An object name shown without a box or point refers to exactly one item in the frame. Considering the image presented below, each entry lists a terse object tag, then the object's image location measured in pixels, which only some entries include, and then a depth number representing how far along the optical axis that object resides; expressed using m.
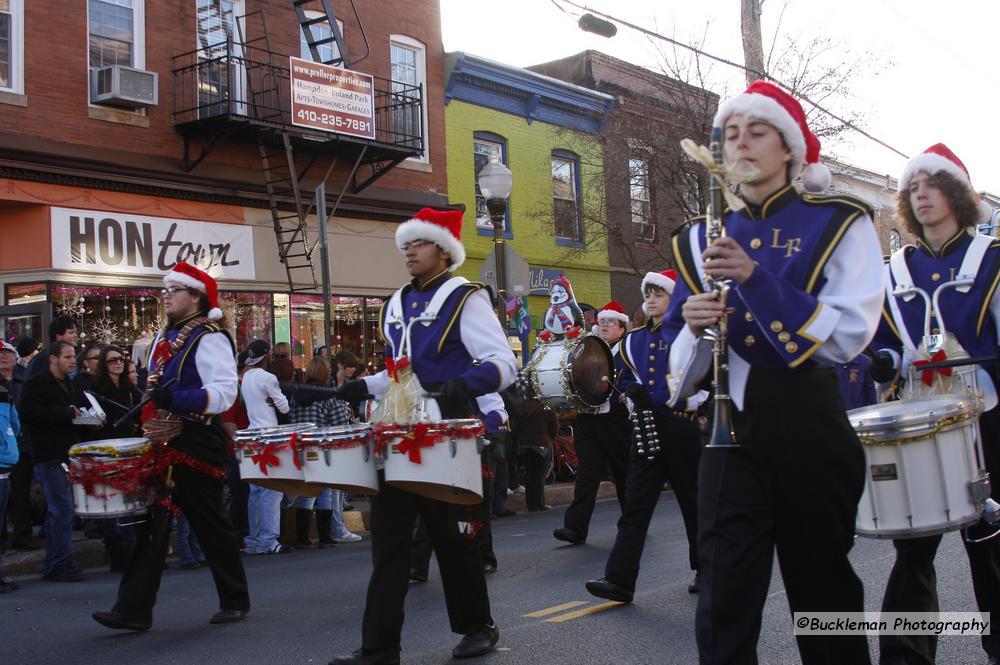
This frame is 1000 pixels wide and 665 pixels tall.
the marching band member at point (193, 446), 6.82
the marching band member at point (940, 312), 4.76
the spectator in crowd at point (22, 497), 11.01
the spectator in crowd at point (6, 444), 9.23
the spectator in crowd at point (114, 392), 10.96
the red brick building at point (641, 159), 22.58
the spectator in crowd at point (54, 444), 9.80
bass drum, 10.30
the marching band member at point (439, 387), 5.26
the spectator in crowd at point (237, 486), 11.88
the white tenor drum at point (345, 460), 5.22
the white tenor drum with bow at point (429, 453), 5.06
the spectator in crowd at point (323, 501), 11.21
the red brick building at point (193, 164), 16.59
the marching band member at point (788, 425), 3.46
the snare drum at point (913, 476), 4.11
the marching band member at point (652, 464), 7.22
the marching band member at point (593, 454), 10.32
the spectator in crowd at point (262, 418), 11.47
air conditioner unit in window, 16.97
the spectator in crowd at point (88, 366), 11.29
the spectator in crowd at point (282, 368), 12.16
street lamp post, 14.91
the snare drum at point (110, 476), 6.87
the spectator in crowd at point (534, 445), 14.14
